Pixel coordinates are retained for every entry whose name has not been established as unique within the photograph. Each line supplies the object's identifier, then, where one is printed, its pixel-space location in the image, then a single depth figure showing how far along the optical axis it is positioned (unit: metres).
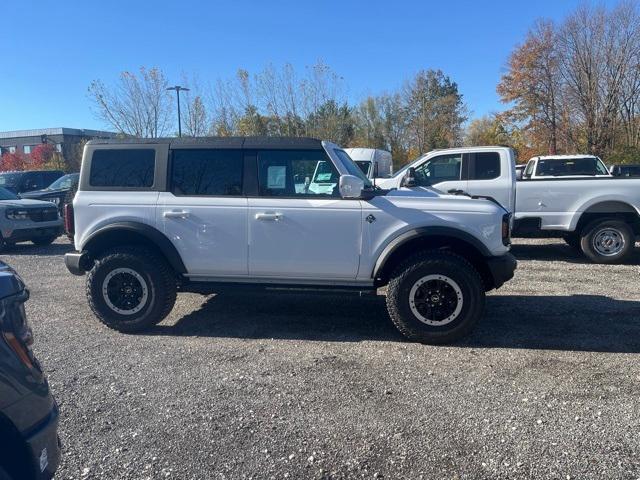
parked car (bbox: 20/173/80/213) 15.66
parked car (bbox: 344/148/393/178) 15.95
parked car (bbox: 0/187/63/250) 11.69
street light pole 23.44
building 38.86
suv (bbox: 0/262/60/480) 2.15
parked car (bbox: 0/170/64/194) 16.89
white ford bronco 5.18
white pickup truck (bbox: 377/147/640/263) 9.28
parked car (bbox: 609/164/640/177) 17.24
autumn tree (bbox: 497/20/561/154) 29.56
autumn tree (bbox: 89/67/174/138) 24.47
